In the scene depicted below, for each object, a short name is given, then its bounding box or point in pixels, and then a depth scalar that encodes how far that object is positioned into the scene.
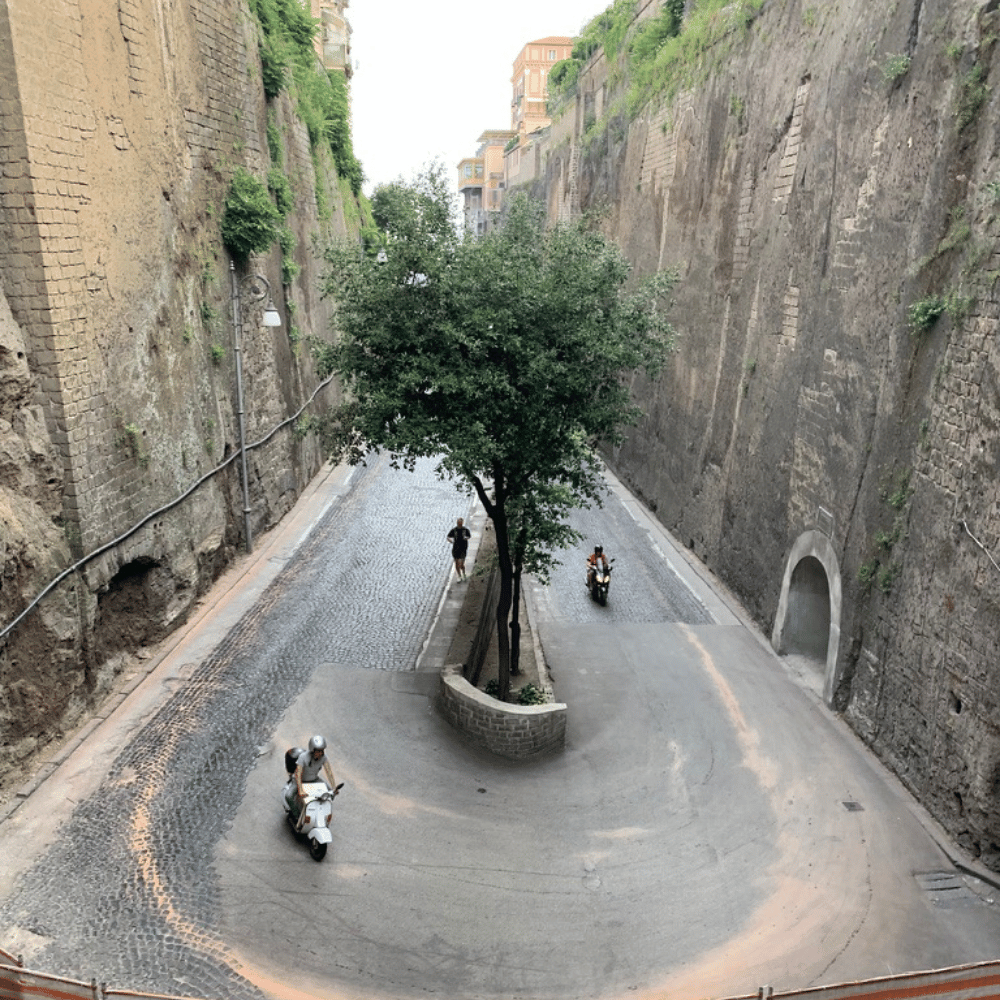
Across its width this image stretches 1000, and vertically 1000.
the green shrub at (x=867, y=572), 12.24
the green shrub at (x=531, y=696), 12.21
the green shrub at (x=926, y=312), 11.31
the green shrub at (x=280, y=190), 19.61
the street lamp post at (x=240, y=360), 16.81
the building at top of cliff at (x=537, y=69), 72.00
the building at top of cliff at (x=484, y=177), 80.06
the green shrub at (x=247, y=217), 16.73
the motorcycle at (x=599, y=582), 16.84
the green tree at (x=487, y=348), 10.97
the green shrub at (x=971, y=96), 10.88
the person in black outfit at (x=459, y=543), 16.45
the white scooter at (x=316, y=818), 8.93
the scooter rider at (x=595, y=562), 17.06
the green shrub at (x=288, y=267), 21.70
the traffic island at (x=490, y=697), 11.26
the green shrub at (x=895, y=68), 12.71
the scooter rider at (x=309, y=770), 9.09
